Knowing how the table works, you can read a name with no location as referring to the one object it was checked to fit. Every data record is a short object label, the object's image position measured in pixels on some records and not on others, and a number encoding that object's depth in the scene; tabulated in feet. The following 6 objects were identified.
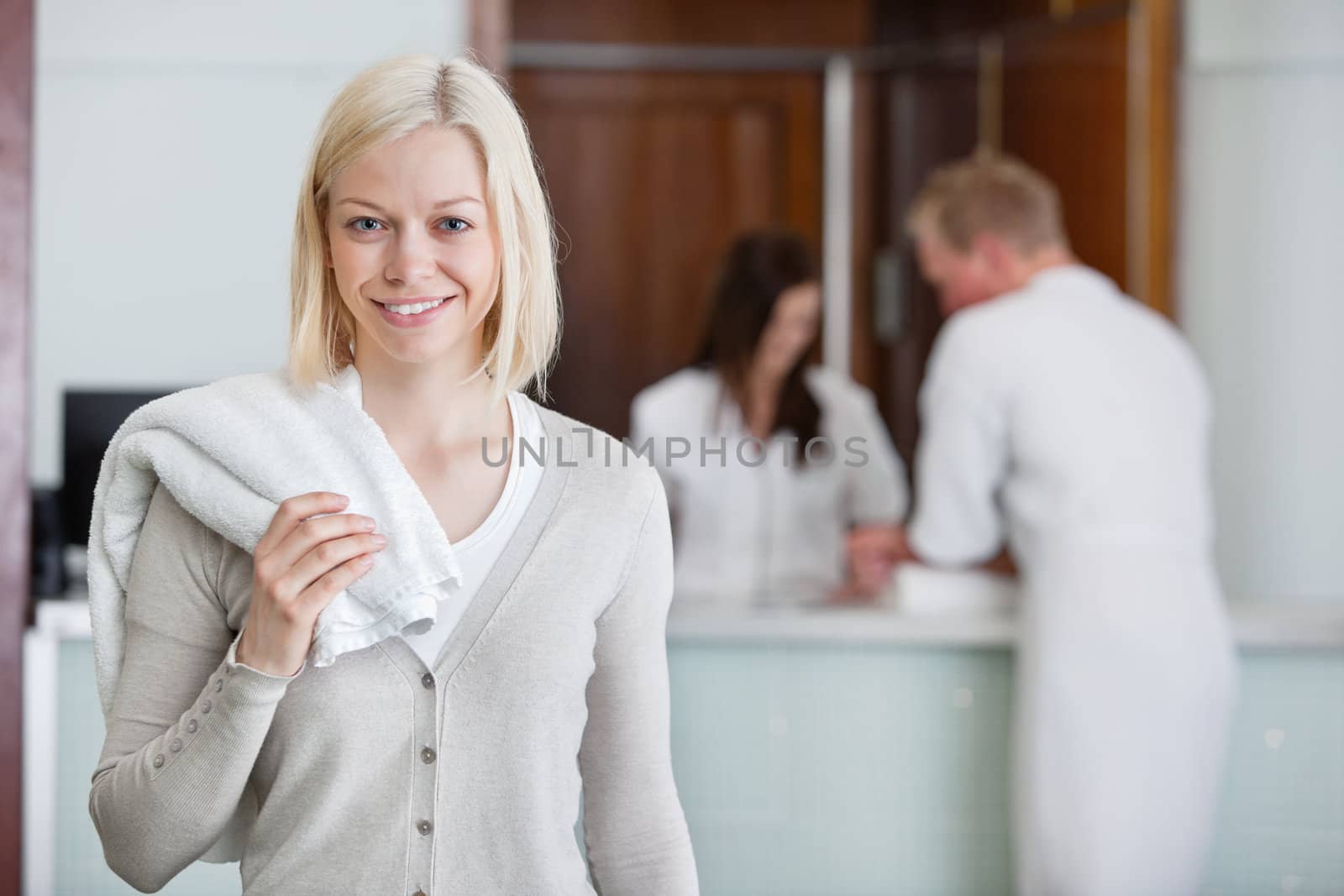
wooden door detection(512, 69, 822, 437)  28.66
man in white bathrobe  14.75
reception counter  15.15
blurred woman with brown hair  15.50
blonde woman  6.89
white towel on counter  15.45
